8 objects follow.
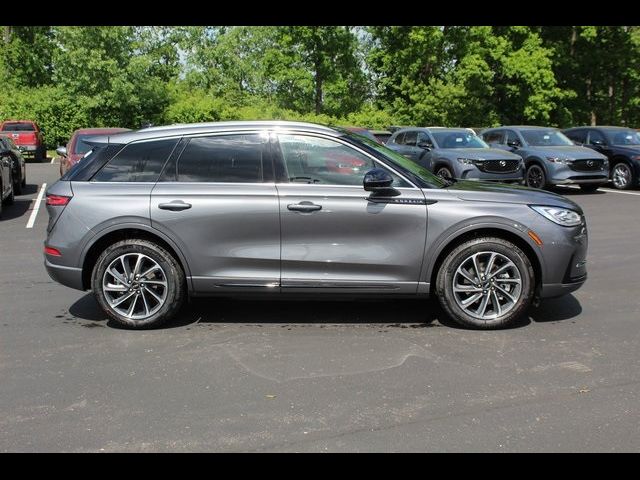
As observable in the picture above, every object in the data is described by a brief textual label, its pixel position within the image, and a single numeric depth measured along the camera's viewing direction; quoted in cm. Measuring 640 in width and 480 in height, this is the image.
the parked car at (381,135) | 2065
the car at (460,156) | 1512
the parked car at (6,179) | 1262
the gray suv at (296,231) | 552
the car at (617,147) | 1744
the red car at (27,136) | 2831
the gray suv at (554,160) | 1611
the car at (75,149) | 1352
